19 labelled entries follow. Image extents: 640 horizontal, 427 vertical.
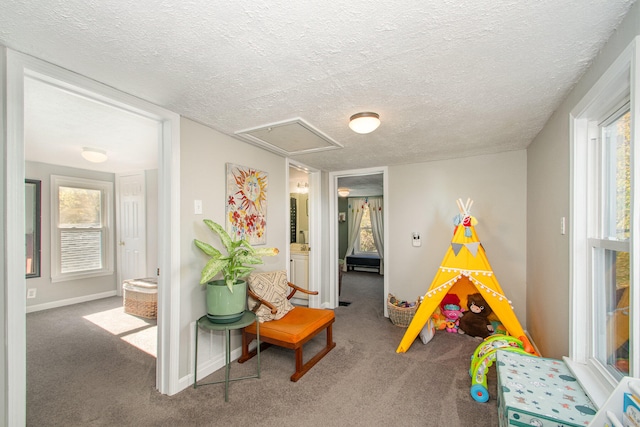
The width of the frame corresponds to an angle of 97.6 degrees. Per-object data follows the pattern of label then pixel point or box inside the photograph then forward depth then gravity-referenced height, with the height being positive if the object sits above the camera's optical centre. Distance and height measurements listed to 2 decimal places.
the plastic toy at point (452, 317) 3.35 -1.25
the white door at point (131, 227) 4.70 -0.23
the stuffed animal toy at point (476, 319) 3.13 -1.22
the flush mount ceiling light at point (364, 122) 2.11 +0.69
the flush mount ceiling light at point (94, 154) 3.45 +0.74
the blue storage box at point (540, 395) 1.29 -0.94
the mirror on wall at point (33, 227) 4.09 -0.20
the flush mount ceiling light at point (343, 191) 6.32 +0.49
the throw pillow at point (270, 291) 2.62 -0.77
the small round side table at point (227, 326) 2.08 -0.87
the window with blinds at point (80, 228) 4.37 -0.24
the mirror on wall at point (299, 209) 5.54 +0.08
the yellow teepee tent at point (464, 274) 2.59 -0.64
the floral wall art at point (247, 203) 2.69 +0.10
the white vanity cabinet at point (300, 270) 4.48 -0.94
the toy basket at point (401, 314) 3.44 -1.26
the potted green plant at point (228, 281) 2.14 -0.52
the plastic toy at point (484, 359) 2.06 -1.13
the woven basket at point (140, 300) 3.72 -1.19
